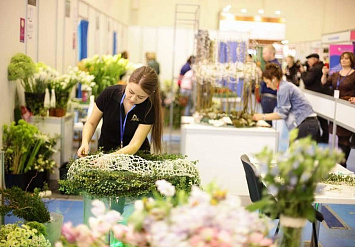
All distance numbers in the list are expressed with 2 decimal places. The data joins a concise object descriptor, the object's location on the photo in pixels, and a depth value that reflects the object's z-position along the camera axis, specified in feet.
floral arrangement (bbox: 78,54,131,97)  28.19
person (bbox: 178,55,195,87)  42.85
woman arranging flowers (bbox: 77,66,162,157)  12.58
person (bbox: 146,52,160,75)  42.91
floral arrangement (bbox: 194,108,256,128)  23.09
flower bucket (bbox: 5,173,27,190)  20.15
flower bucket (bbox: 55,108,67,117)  23.68
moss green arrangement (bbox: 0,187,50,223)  13.91
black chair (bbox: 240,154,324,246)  13.05
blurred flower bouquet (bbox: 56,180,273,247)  5.24
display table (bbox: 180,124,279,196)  22.54
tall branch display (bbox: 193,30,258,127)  23.95
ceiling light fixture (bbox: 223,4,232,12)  58.21
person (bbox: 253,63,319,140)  21.57
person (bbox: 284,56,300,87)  37.76
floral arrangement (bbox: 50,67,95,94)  23.93
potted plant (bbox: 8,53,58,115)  21.14
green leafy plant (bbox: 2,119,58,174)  20.13
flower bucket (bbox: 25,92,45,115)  22.57
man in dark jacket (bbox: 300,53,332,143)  32.01
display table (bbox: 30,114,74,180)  23.11
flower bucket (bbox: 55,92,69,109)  23.88
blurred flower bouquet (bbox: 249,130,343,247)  6.02
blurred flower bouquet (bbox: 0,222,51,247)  11.95
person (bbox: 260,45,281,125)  32.45
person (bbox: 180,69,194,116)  40.52
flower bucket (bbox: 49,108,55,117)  23.60
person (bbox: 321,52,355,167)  24.47
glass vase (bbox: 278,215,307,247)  6.52
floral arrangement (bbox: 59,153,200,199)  10.72
